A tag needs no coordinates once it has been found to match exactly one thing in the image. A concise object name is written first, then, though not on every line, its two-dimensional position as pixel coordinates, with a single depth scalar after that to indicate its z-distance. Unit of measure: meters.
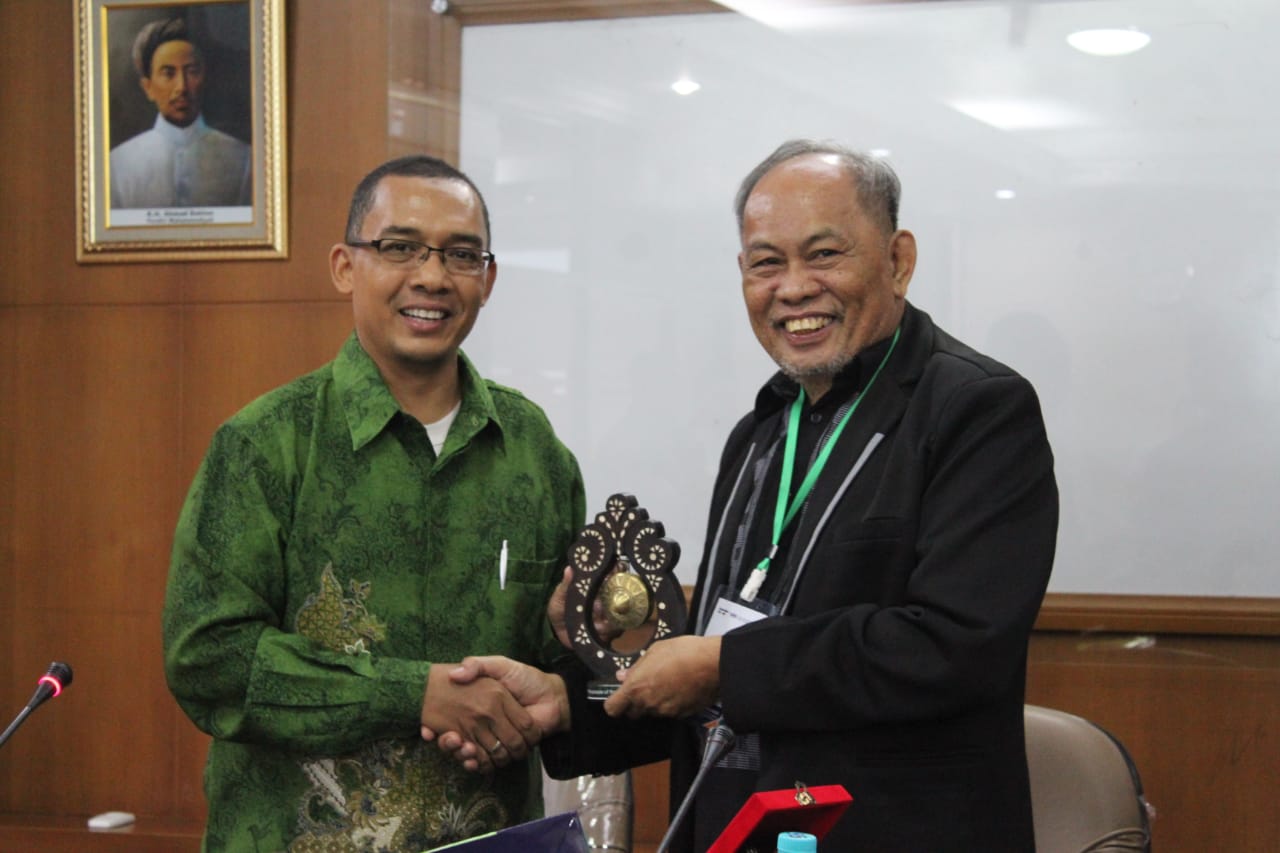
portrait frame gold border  3.68
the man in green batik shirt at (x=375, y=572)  1.93
